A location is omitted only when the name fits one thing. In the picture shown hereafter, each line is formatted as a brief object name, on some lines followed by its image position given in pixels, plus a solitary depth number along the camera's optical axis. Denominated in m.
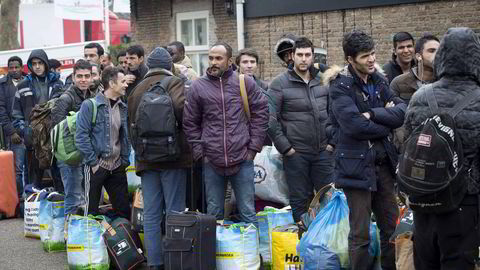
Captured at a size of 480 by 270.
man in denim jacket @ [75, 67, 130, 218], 7.41
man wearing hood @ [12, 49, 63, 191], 10.17
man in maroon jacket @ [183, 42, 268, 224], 6.54
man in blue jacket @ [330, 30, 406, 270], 5.61
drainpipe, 15.53
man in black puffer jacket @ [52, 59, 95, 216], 8.12
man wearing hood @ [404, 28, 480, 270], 4.46
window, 17.09
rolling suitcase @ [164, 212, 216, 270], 6.34
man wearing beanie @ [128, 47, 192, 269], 6.77
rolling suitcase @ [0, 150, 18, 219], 10.16
